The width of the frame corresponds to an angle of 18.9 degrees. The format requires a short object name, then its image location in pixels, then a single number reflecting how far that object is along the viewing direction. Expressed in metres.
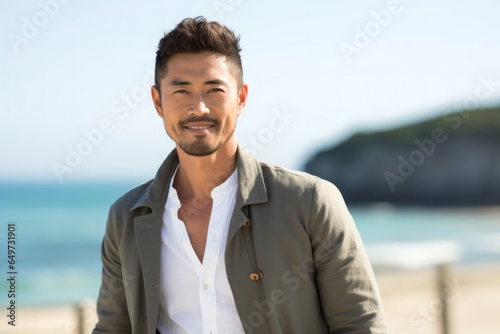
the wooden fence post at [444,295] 11.22
